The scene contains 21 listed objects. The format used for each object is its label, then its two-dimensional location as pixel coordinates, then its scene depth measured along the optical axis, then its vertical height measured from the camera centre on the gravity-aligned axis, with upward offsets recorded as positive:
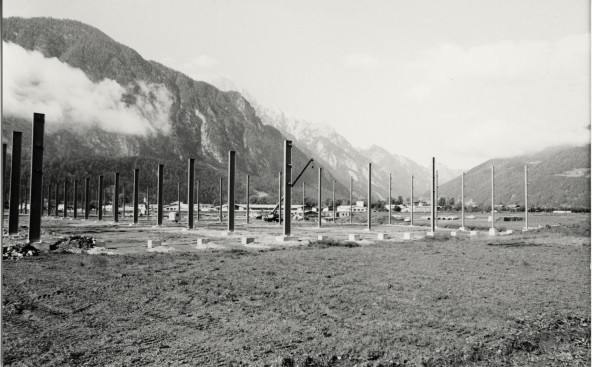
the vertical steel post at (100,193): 60.92 +1.46
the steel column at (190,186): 40.44 +1.60
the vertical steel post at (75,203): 71.31 -0.05
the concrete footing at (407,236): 31.45 -2.25
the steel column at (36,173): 22.95 +1.57
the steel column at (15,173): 27.39 +1.91
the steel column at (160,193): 46.16 +1.09
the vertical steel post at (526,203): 39.81 +0.17
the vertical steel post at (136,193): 51.27 +1.25
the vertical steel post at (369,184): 40.59 +1.88
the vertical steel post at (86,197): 67.50 +0.89
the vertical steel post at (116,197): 56.99 +0.75
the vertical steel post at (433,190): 34.16 +1.08
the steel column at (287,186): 29.08 +1.19
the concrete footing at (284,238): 28.84 -2.26
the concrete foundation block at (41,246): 22.06 -2.14
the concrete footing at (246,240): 27.00 -2.20
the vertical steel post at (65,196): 74.95 +1.13
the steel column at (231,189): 32.84 +1.10
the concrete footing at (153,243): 24.19 -2.22
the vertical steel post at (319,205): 48.53 -0.15
